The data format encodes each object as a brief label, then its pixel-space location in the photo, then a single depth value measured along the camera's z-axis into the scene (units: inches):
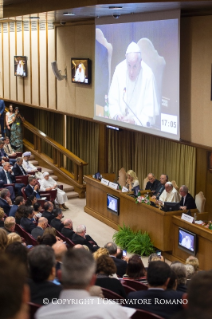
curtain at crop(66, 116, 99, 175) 561.6
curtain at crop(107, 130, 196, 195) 433.7
